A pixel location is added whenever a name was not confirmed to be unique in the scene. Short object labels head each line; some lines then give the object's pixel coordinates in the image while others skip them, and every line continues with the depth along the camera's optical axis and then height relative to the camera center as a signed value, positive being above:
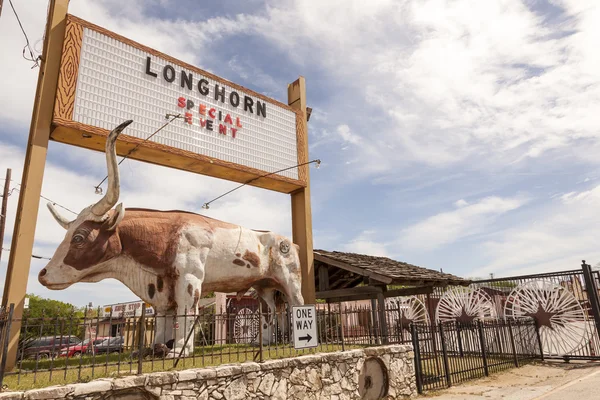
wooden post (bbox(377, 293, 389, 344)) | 9.55 -0.26
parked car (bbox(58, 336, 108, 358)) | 15.24 -0.77
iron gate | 13.16 -0.09
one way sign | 7.51 -0.15
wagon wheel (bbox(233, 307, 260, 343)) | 7.21 +0.09
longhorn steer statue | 7.20 +1.33
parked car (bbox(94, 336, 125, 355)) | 12.85 -0.66
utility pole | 16.11 +5.10
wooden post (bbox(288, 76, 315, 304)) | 11.27 +3.05
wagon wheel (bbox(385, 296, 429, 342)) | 16.84 +0.05
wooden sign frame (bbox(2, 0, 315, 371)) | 6.79 +3.73
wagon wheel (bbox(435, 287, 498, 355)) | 15.62 +0.19
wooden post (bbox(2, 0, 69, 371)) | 6.68 +2.85
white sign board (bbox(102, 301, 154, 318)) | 27.30 +1.34
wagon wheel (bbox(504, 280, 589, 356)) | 13.31 -0.26
